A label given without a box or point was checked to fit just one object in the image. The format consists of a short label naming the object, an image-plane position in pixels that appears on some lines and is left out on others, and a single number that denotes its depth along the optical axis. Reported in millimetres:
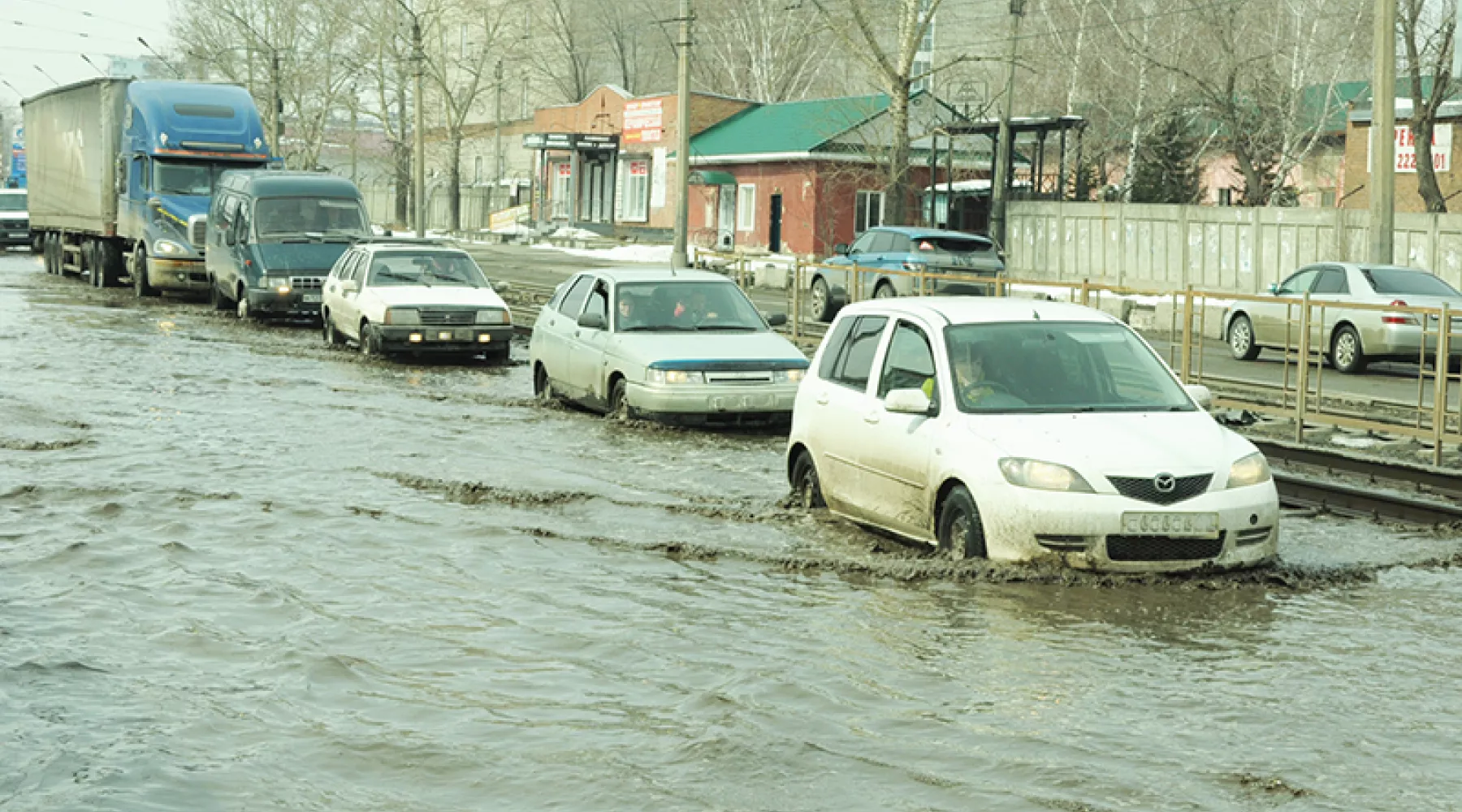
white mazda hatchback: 9125
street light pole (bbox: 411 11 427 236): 50906
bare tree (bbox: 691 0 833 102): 77562
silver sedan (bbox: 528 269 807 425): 15898
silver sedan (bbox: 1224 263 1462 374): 18766
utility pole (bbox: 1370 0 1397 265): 22891
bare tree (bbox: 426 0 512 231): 78188
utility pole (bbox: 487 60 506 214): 85625
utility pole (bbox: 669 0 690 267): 35438
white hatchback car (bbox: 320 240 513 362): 22125
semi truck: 33375
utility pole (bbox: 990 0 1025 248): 42406
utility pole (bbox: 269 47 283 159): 57731
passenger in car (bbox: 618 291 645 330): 16938
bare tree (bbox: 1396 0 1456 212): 38656
